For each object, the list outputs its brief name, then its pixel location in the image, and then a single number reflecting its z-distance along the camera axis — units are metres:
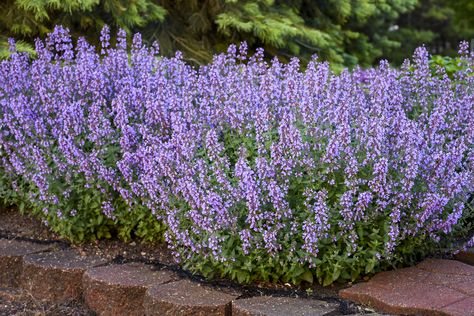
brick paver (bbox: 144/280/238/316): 3.56
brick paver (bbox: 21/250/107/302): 4.25
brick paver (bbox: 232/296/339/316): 3.39
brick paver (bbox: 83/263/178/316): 3.91
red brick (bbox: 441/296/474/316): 3.24
